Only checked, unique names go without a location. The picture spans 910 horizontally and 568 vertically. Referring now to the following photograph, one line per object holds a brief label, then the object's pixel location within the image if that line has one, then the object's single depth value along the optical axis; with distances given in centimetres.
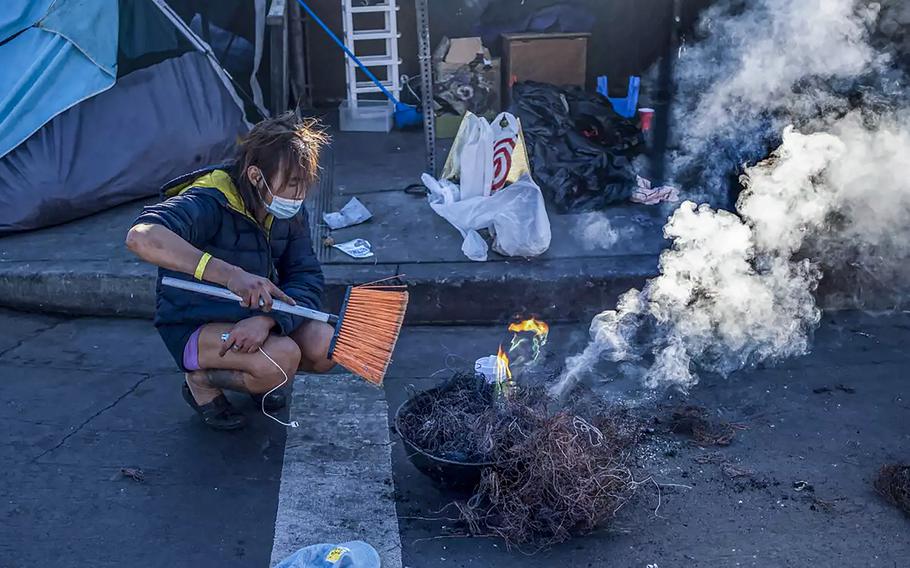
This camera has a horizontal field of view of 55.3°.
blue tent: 615
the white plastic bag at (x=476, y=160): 615
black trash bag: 662
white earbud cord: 422
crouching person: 355
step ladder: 838
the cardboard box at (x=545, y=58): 847
